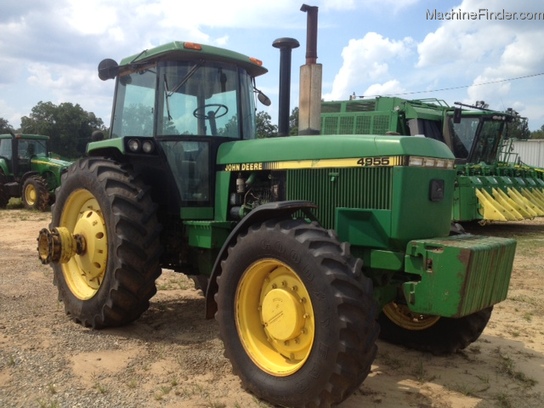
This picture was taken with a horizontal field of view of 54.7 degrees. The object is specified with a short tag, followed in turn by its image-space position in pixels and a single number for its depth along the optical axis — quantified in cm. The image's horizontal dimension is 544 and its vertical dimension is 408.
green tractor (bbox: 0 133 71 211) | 1652
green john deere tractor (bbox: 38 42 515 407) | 319
